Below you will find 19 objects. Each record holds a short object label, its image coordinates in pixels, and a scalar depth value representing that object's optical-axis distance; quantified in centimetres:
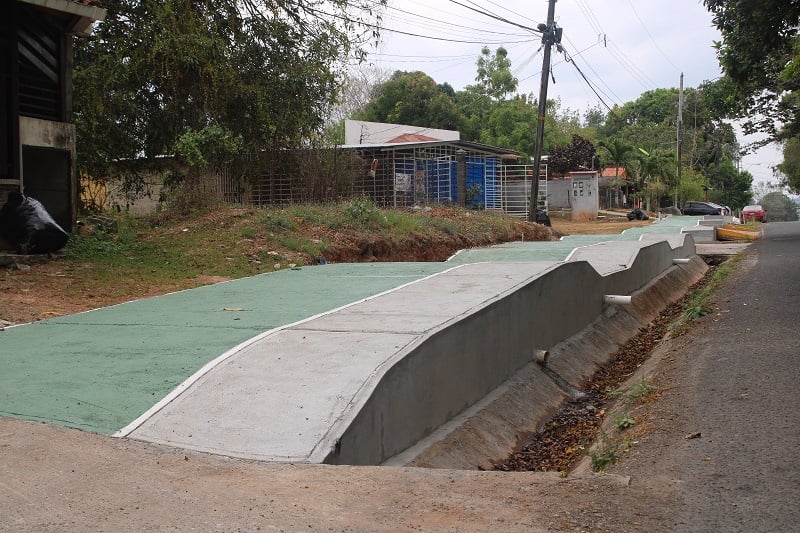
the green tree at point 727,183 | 7806
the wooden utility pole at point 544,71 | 2742
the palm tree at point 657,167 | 5244
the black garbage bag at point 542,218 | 3213
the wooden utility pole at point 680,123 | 5636
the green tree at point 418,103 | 5172
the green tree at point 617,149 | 5112
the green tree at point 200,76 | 1702
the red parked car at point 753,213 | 5565
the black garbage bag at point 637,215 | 4441
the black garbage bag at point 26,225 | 1298
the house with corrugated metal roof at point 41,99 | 1366
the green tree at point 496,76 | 6359
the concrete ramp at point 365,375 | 501
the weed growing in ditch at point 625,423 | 702
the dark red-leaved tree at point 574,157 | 5144
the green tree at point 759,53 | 1362
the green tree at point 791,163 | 5617
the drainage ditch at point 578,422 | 739
